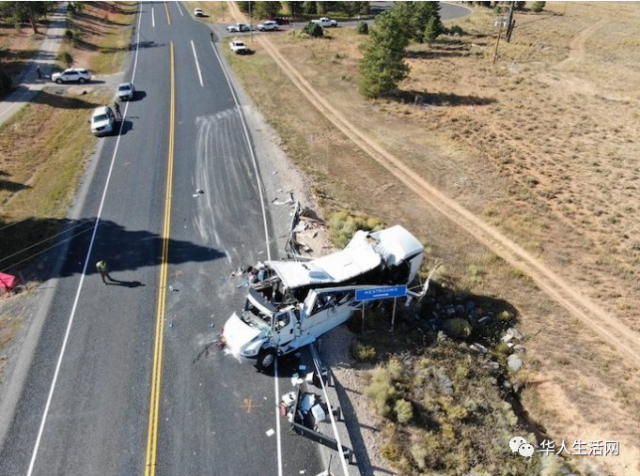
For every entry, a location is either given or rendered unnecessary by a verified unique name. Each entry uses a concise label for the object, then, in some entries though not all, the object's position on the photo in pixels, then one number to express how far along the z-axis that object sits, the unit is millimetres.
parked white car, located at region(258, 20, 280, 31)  67000
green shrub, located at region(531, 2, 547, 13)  88062
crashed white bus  15300
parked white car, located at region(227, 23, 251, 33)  65250
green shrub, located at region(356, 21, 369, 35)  66312
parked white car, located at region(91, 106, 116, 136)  33375
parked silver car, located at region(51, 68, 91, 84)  44281
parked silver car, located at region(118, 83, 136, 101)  39625
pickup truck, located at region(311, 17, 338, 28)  70056
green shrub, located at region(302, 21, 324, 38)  63594
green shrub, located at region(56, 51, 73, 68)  48241
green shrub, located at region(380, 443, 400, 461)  13109
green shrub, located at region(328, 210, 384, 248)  21762
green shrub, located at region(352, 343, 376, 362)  16000
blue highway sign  15608
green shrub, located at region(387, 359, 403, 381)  15430
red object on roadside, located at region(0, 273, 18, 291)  19375
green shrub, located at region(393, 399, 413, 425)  14022
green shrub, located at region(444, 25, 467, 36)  67750
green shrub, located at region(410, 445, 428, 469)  12875
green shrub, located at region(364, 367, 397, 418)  14289
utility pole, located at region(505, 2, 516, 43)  62034
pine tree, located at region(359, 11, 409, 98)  40812
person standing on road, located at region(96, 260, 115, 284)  19222
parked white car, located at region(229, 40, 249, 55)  54897
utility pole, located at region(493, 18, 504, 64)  53906
